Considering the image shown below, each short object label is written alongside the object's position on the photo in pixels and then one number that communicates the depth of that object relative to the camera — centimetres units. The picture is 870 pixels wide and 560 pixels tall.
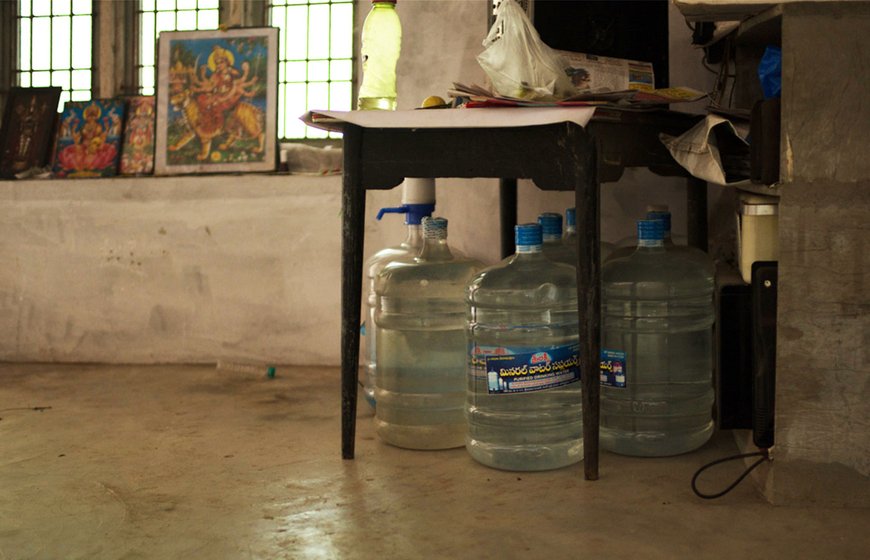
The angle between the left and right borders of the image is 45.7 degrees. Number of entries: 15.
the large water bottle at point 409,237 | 267
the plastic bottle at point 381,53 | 259
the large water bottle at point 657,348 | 234
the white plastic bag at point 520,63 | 218
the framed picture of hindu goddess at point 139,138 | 368
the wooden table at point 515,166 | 208
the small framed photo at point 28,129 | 375
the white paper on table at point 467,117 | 203
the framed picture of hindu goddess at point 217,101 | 355
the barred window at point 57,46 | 386
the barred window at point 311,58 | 367
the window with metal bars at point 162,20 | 377
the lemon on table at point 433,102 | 227
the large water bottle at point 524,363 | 218
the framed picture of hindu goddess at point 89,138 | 369
